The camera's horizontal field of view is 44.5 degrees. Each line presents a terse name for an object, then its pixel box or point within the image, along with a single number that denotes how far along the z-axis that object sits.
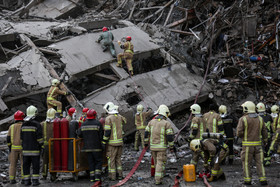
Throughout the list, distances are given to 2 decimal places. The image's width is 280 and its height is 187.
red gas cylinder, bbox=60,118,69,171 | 7.41
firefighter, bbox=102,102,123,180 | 7.36
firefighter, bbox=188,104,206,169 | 7.82
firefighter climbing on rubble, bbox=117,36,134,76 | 12.08
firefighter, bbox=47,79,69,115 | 10.23
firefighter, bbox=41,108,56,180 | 7.71
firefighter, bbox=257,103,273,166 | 8.95
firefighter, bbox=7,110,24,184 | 7.38
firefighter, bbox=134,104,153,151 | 10.47
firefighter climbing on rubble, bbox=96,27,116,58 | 12.48
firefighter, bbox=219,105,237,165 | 8.97
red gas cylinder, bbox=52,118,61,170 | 7.45
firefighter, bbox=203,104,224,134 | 8.23
